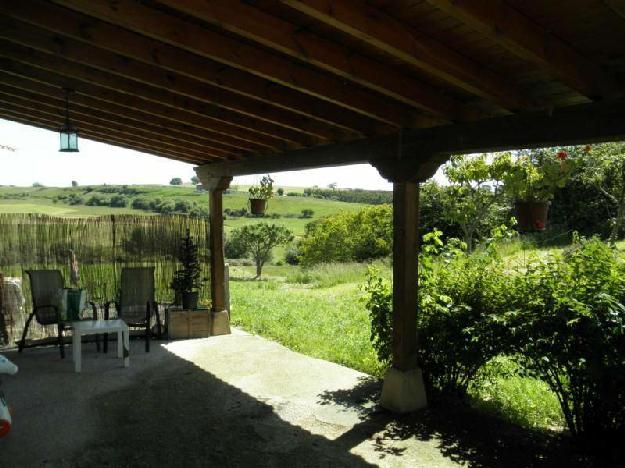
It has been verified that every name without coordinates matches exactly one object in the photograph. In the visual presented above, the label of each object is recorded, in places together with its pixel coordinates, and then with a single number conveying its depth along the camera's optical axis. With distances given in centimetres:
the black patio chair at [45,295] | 594
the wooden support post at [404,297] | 416
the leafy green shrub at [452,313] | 383
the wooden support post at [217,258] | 700
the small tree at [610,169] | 944
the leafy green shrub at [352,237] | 1941
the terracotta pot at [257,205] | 695
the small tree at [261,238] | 2344
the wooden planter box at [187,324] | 683
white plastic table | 531
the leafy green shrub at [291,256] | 2841
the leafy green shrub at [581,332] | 310
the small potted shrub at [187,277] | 699
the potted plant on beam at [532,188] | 430
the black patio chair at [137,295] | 636
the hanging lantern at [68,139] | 502
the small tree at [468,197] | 957
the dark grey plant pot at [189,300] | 696
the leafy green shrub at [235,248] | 2432
